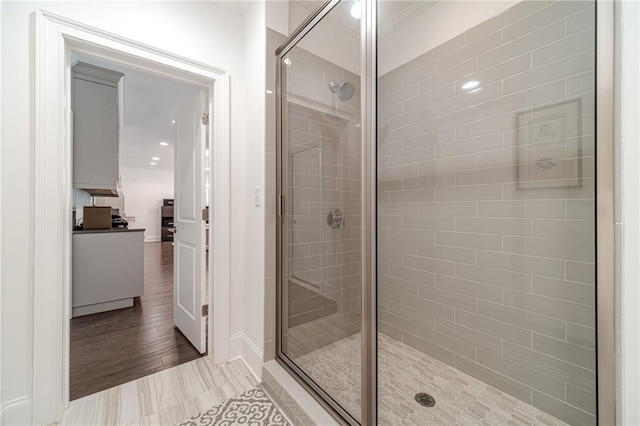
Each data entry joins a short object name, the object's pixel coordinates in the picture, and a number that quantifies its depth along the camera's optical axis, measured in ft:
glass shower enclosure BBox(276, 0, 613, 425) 3.69
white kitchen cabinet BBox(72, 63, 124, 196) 8.41
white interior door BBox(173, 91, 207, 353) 6.31
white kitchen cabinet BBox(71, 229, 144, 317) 8.85
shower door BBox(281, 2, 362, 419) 4.71
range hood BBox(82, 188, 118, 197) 11.55
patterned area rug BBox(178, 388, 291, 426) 4.21
